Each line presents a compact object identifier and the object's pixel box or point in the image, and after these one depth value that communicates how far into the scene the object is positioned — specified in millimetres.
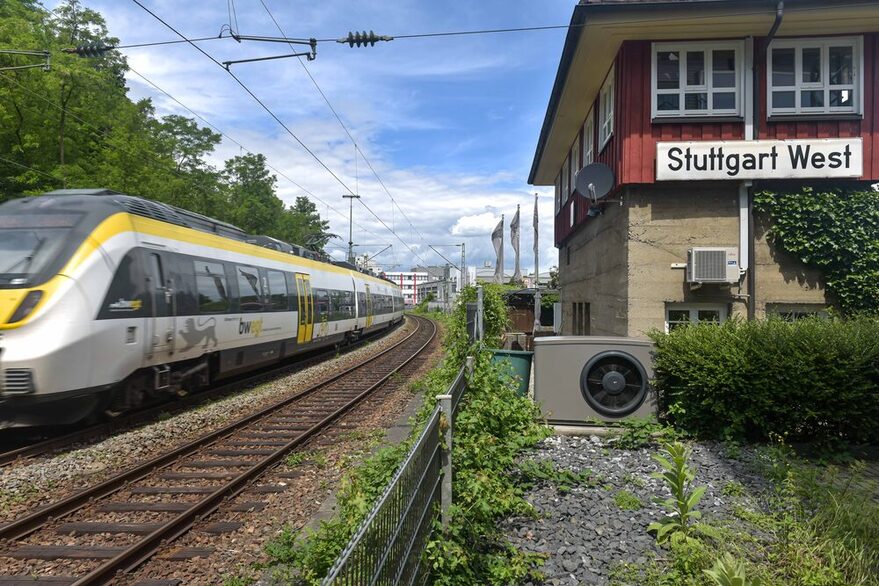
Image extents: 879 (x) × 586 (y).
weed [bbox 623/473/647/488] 5035
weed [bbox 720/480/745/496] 4793
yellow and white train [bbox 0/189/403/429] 6633
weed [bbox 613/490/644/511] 4609
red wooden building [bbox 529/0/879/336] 9289
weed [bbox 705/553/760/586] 2480
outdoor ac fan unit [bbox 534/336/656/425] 6781
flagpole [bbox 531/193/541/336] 20056
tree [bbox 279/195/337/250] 58531
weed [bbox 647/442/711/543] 3949
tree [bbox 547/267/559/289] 41244
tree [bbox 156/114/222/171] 40503
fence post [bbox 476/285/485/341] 8484
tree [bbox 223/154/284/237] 49781
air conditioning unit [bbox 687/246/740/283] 9367
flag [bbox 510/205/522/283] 28234
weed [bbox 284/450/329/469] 7020
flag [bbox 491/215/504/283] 25228
